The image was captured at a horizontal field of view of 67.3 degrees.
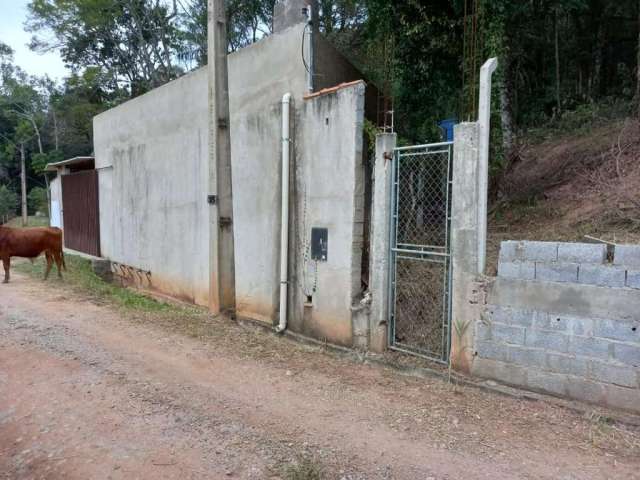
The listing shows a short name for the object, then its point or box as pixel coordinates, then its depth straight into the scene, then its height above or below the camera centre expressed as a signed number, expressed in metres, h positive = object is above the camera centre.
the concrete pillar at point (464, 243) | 4.30 -0.34
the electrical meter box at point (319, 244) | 5.57 -0.45
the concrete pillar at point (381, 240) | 4.96 -0.36
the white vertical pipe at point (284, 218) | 5.95 -0.16
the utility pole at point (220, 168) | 6.86 +0.53
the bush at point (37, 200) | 32.03 +0.34
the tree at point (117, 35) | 23.77 +8.92
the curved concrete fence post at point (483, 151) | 4.23 +0.48
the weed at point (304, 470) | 2.87 -1.62
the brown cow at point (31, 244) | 9.61 -0.79
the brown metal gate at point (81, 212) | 12.59 -0.19
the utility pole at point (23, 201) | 27.42 +0.23
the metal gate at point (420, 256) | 4.70 -0.51
